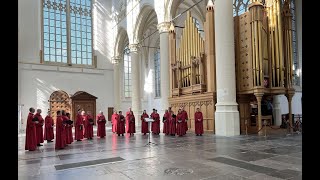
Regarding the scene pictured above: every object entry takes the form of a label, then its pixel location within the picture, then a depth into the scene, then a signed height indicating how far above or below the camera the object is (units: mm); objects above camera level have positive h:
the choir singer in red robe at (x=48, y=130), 12823 -1390
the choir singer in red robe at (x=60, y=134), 10391 -1264
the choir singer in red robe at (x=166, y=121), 14859 -1144
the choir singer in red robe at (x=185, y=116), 14041 -798
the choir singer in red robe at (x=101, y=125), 14954 -1322
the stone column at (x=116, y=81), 29625 +2251
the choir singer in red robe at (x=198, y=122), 13531 -1083
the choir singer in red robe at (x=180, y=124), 13913 -1210
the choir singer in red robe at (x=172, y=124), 14422 -1255
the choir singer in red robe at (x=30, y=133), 10062 -1184
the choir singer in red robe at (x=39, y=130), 11310 -1196
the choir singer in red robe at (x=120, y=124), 15648 -1324
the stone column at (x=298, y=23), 20391 +6058
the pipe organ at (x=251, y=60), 12820 +2070
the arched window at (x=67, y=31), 27234 +7490
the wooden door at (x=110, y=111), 29616 -1043
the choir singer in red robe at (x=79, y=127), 13148 -1238
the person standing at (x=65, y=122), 10887 -811
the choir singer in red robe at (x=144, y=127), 15730 -1517
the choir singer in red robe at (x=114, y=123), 17402 -1457
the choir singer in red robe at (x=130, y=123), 15734 -1282
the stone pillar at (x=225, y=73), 12523 +1324
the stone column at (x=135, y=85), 24391 +1517
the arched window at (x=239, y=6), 21803 +7846
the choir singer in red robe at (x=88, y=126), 14266 -1336
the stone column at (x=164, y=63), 18286 +2670
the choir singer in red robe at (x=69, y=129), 11198 -1211
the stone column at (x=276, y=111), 17025 -692
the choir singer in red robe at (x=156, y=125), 15623 -1401
